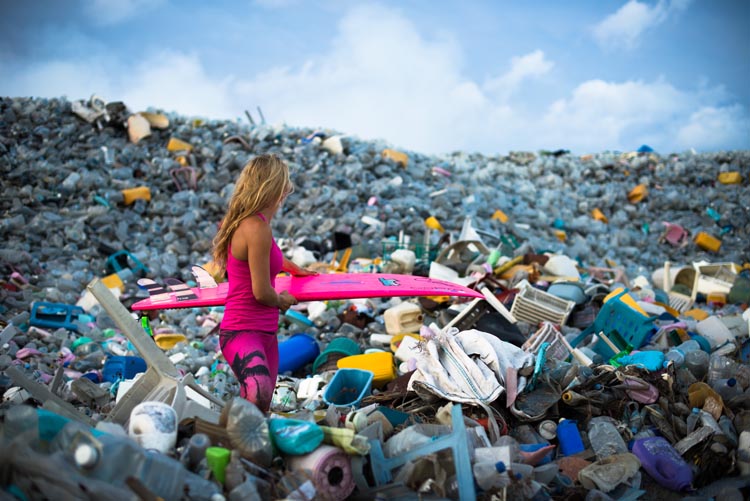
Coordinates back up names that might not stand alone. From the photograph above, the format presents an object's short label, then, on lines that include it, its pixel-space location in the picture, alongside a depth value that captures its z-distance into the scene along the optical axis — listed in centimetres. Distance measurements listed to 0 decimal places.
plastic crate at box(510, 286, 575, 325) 520
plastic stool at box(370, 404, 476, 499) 238
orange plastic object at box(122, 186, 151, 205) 914
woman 271
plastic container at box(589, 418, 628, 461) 313
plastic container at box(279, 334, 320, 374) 481
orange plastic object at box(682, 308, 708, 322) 623
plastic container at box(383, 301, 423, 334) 541
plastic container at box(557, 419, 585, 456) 319
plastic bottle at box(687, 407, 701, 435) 332
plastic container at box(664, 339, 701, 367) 391
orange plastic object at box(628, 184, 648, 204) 1242
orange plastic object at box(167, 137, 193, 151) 1045
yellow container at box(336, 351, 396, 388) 413
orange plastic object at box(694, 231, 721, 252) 1060
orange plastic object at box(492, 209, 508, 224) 956
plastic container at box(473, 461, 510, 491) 245
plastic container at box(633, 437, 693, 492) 295
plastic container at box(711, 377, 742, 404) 356
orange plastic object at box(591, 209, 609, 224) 1151
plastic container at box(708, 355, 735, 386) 375
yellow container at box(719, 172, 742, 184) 1261
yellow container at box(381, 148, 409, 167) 1077
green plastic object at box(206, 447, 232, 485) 211
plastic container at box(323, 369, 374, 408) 370
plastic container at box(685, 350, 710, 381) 390
